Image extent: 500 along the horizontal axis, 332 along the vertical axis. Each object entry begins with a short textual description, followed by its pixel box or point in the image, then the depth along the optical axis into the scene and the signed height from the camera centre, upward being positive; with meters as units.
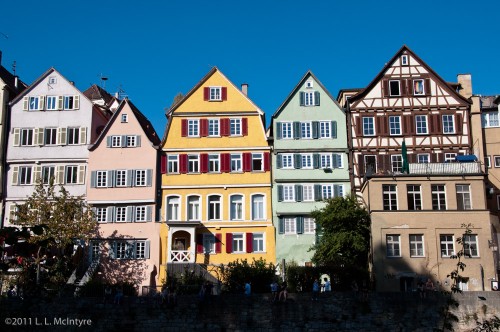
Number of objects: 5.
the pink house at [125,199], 47.50 +7.27
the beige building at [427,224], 41.78 +4.55
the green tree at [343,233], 43.31 +4.09
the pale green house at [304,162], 47.62 +10.15
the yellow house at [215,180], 47.69 +8.73
